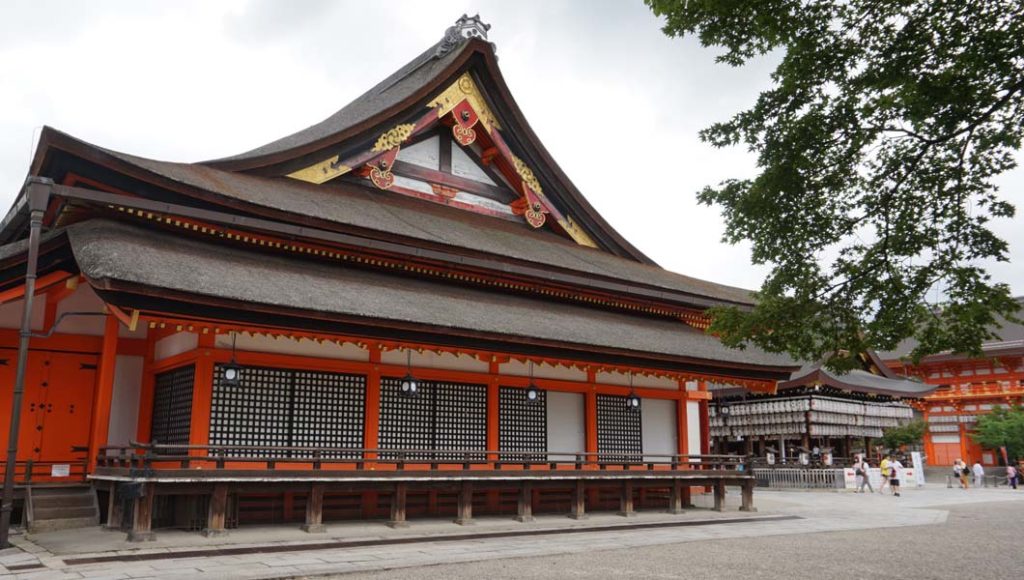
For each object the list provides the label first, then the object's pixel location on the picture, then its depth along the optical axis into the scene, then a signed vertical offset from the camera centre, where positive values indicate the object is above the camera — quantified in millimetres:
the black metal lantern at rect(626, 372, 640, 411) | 20172 +1038
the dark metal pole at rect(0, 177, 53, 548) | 11312 +1694
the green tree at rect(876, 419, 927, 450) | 47875 +335
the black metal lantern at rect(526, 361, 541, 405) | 18250 +1100
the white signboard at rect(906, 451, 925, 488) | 36125 -1224
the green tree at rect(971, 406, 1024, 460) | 43031 +535
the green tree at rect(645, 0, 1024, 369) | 9281 +3667
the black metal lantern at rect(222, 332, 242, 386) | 13820 +1169
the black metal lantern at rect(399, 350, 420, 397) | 16141 +1159
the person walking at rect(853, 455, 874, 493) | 30875 -1333
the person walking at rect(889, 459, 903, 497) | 29611 -1373
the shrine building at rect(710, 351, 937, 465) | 31328 +1278
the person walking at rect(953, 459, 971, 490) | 35531 -1404
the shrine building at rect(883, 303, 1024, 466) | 47844 +2908
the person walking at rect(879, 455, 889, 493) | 31392 -1209
